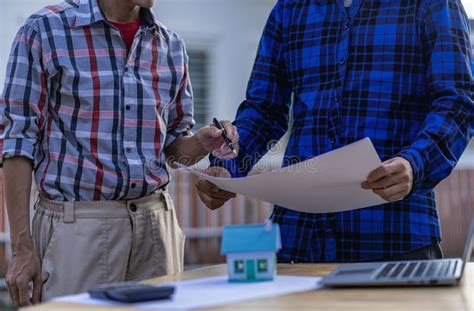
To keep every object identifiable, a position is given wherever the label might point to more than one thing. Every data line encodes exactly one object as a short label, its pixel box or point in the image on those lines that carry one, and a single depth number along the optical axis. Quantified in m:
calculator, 2.02
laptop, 2.15
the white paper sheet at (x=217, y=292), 2.02
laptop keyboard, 2.19
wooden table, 1.98
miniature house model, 2.24
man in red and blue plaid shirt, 2.91
